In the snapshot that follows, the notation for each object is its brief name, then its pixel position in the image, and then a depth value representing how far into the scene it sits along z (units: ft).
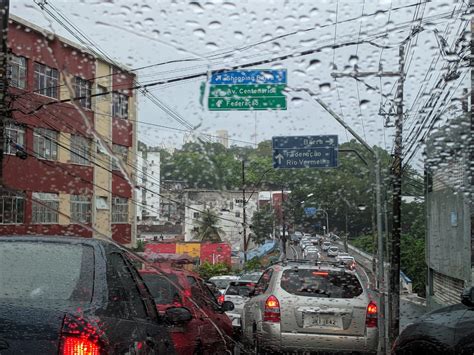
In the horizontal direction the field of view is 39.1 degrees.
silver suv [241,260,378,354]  24.36
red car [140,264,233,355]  20.38
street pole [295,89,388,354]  32.55
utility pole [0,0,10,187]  26.68
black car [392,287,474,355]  16.61
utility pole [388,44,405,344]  36.01
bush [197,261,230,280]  61.89
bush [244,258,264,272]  50.79
